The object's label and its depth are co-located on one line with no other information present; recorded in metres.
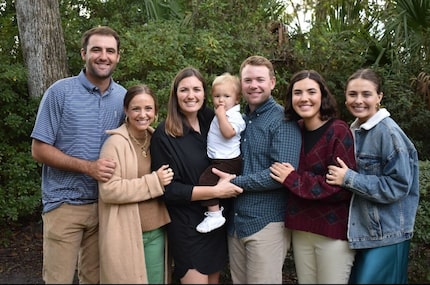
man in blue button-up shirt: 3.52
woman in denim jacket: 3.33
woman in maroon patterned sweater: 3.39
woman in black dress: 3.57
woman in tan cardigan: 3.48
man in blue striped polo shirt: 3.77
